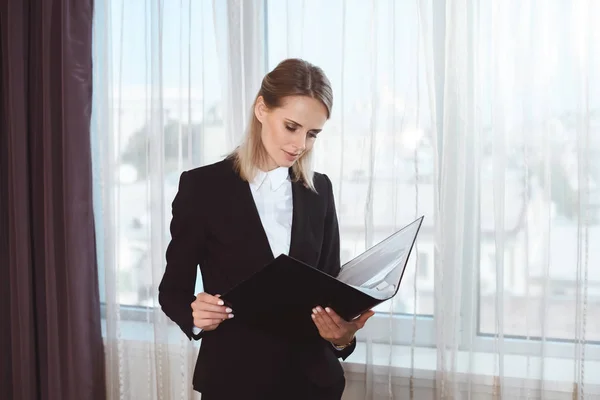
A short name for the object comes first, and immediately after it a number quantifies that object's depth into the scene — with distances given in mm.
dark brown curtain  2172
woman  1390
